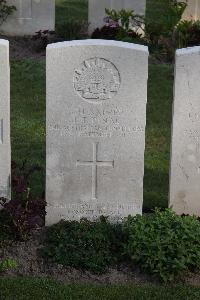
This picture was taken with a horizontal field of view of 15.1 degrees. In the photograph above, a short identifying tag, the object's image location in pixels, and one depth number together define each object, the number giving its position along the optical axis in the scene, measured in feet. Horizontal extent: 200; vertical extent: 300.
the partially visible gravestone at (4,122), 20.88
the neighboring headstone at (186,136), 21.86
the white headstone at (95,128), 21.16
